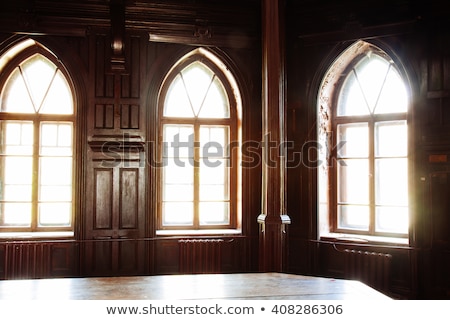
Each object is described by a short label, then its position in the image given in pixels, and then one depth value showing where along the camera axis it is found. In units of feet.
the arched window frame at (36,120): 14.87
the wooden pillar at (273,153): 11.32
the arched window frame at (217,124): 15.65
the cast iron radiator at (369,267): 13.65
